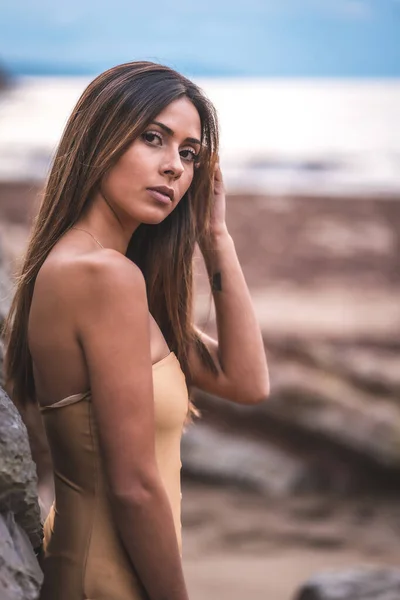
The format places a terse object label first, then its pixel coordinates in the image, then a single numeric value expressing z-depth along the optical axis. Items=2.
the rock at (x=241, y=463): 4.55
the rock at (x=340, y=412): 4.40
